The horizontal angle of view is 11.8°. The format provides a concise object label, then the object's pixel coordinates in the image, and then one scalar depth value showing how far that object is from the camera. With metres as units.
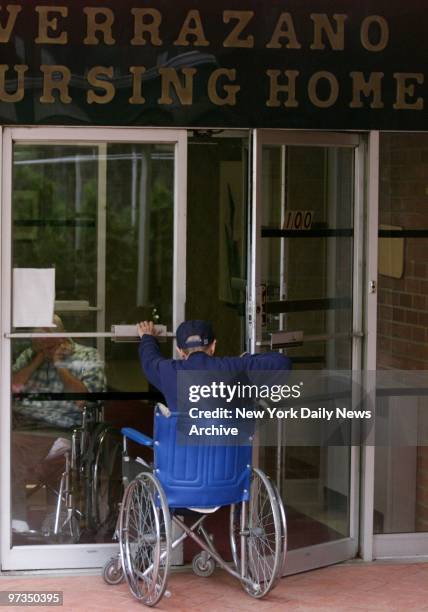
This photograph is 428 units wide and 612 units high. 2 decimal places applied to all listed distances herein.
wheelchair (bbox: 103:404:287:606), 9.39
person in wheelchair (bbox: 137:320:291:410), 9.55
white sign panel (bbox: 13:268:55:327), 10.48
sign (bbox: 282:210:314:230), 10.73
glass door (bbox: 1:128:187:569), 10.48
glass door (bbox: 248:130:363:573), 10.61
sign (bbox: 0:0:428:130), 10.20
